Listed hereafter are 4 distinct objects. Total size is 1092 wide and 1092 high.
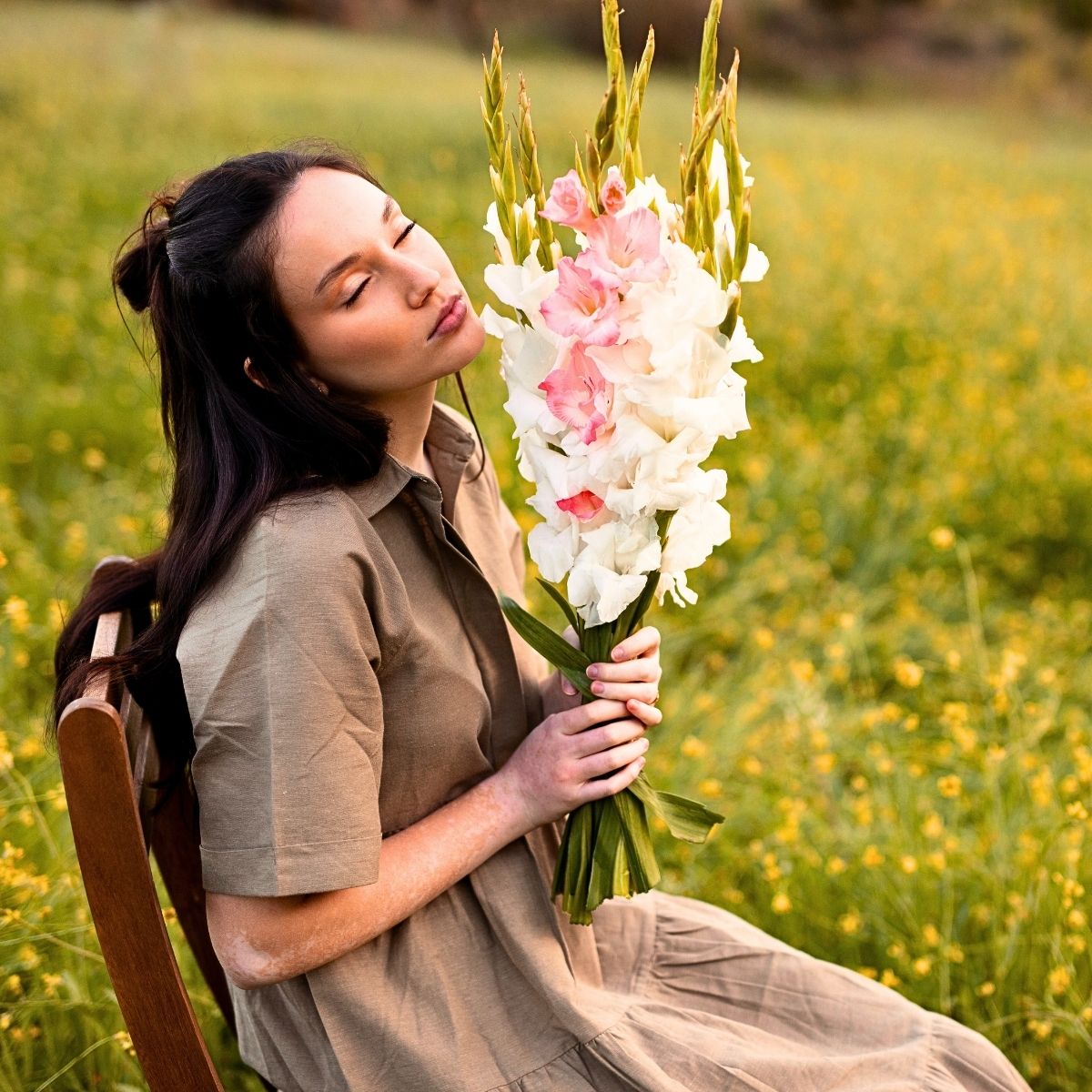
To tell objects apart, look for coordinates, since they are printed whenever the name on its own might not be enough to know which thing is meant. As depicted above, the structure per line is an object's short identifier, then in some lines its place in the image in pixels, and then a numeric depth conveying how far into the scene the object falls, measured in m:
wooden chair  1.11
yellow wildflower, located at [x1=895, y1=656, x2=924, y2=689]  2.23
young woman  1.24
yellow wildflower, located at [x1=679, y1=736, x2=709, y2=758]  2.49
